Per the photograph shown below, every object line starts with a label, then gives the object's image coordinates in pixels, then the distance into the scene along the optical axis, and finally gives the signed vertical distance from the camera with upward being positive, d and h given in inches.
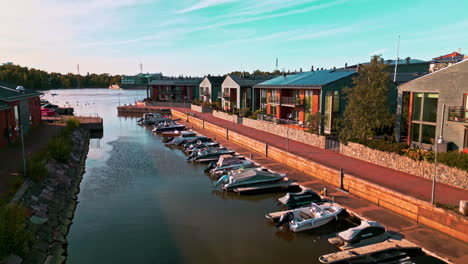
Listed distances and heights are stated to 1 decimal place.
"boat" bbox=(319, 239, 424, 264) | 650.2 -330.9
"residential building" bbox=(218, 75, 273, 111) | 2650.1 -33.9
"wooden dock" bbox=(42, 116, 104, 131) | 2358.0 -248.0
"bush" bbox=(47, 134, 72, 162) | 1264.8 -238.0
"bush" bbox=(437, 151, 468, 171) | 881.5 -188.0
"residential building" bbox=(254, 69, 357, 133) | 1627.7 -35.6
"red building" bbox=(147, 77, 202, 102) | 3974.2 -14.3
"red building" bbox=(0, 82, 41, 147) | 1262.3 -102.4
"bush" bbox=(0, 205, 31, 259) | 574.6 -255.0
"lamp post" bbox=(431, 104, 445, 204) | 764.6 -117.8
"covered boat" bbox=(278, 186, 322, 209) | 939.3 -313.0
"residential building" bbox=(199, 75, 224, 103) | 3408.0 +9.7
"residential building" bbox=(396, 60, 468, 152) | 991.6 -59.9
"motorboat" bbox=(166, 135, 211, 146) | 1930.4 -296.3
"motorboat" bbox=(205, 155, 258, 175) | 1312.7 -304.0
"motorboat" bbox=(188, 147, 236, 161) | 1546.4 -303.4
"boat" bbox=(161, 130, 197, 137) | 2086.1 -307.9
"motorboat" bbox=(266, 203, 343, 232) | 830.9 -326.3
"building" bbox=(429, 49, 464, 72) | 1936.0 +172.5
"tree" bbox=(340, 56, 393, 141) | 1246.3 -55.4
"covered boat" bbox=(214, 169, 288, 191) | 1132.5 -310.2
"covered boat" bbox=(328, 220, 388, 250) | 727.7 -322.2
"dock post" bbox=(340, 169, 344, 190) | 1028.5 -278.8
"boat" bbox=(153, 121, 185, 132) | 2477.9 -286.7
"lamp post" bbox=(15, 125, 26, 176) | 1417.3 -176.3
